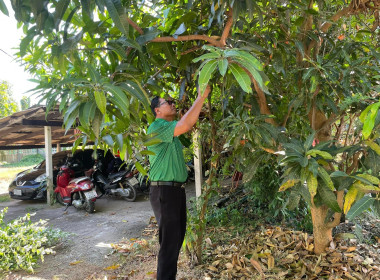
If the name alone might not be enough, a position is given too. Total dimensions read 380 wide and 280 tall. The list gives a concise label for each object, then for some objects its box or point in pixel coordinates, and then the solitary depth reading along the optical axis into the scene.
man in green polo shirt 2.31
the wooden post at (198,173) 4.71
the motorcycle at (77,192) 5.92
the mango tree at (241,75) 1.31
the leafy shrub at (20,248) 3.08
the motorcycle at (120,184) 6.80
